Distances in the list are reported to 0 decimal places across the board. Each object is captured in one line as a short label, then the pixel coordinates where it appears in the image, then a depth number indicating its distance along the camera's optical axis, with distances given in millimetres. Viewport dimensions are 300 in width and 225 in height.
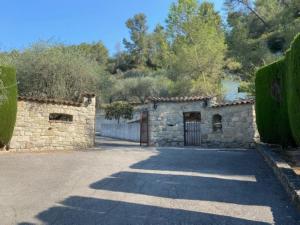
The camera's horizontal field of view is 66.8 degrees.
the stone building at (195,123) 10451
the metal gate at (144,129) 12144
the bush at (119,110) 18343
